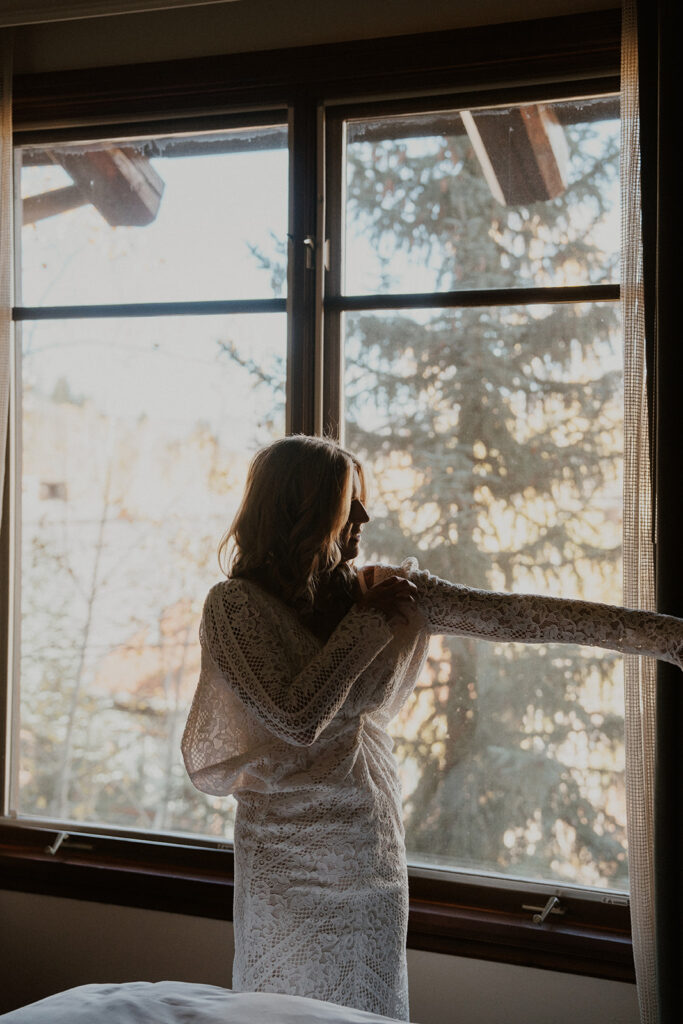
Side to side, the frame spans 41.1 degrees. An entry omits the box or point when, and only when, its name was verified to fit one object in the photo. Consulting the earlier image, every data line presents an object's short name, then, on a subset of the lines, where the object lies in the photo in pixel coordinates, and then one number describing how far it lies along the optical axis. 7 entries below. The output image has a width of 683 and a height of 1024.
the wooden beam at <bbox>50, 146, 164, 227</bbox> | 2.77
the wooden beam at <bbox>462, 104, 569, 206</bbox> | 2.38
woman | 1.74
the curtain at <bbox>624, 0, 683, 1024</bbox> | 2.03
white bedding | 1.21
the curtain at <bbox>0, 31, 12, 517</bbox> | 2.71
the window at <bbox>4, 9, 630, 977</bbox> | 2.36
